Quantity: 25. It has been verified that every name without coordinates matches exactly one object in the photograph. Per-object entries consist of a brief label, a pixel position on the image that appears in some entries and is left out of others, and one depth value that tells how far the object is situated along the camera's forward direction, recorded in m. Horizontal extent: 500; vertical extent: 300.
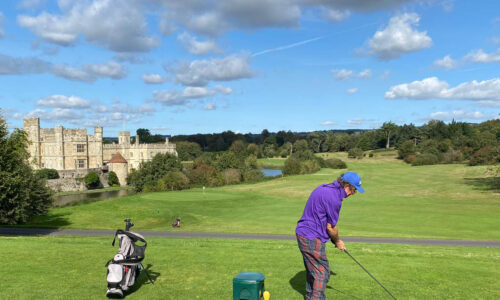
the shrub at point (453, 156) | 90.68
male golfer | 6.58
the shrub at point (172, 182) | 56.53
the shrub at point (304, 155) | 95.52
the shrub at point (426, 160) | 92.00
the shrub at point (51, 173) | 60.57
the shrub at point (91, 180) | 65.00
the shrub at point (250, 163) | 77.74
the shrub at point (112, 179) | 68.81
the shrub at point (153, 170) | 59.03
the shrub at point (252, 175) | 72.69
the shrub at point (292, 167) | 83.31
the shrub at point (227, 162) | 73.62
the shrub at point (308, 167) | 83.25
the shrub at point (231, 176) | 67.75
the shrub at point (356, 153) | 115.68
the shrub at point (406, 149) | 106.18
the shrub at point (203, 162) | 68.81
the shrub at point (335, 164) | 98.06
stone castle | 67.69
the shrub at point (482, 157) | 75.41
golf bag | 7.11
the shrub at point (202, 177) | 63.38
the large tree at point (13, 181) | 21.94
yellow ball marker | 6.79
